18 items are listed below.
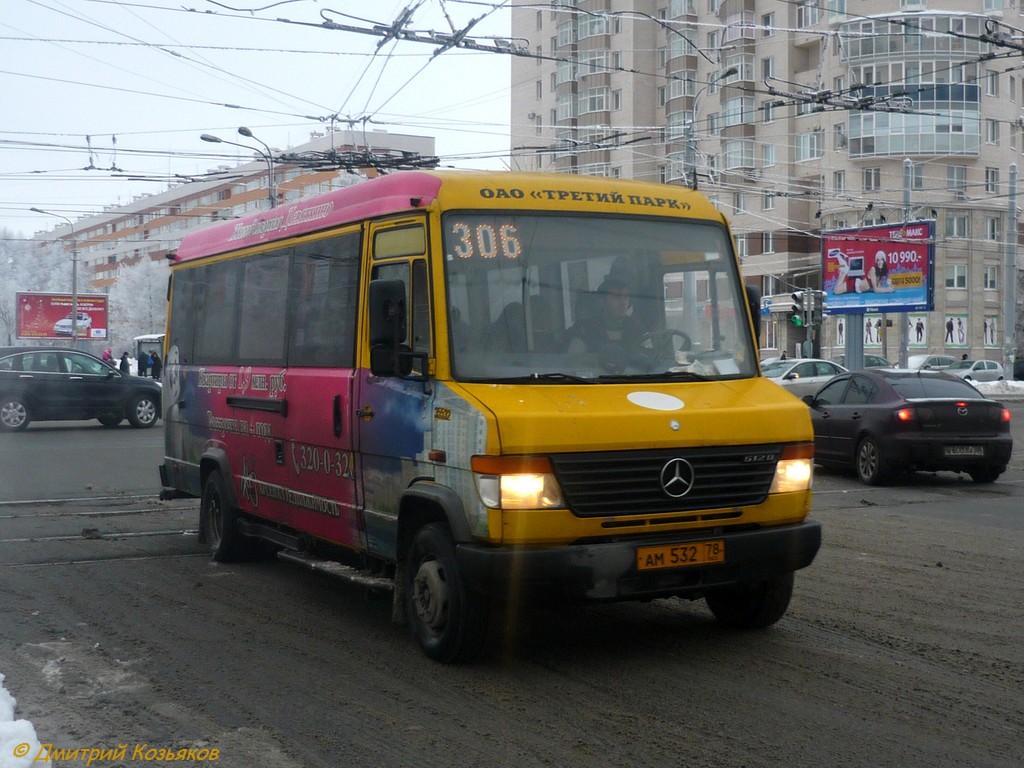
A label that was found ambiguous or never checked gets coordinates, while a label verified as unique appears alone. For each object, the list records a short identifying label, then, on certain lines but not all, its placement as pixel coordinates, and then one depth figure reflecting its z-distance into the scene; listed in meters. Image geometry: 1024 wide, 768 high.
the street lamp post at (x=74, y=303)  63.84
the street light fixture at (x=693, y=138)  28.61
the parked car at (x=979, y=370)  54.41
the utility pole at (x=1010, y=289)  48.56
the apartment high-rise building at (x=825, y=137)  59.28
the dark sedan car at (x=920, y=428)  15.55
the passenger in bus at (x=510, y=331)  6.50
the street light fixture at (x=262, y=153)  30.80
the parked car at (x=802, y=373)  32.62
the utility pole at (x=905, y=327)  46.12
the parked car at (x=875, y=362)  49.33
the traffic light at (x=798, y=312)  34.69
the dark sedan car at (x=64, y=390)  26.08
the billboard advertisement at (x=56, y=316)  69.00
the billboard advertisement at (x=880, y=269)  43.44
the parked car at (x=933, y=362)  54.22
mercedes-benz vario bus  6.02
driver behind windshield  6.67
